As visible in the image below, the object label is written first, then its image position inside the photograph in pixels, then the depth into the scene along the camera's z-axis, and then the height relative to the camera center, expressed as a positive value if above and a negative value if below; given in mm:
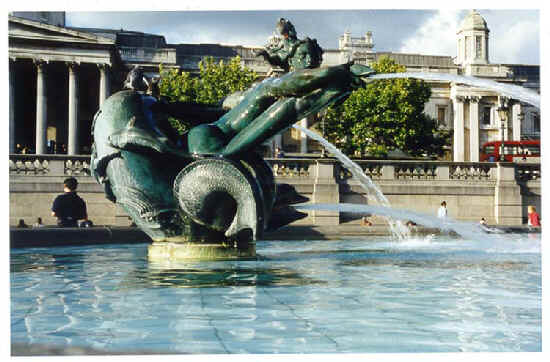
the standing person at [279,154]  36125 +1536
